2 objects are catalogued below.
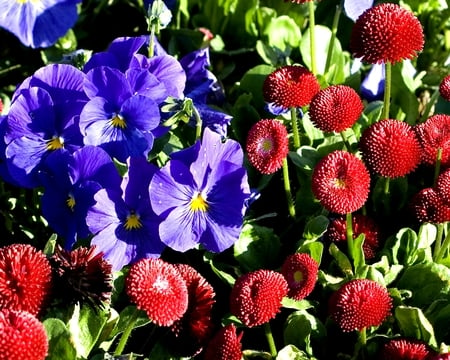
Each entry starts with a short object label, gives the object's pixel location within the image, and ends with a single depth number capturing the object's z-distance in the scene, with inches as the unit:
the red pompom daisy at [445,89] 26.9
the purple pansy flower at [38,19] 34.0
